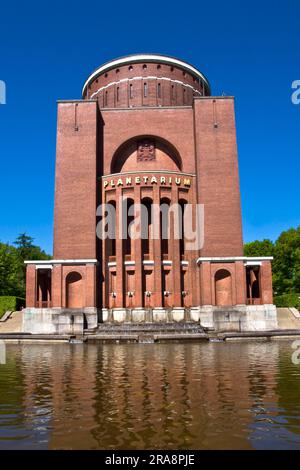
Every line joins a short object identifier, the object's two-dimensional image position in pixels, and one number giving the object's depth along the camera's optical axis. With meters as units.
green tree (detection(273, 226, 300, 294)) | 54.06
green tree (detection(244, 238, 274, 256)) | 60.15
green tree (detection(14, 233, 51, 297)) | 61.00
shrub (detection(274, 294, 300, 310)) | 41.58
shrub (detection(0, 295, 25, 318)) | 39.34
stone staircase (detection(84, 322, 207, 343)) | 26.42
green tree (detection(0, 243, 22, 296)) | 53.67
